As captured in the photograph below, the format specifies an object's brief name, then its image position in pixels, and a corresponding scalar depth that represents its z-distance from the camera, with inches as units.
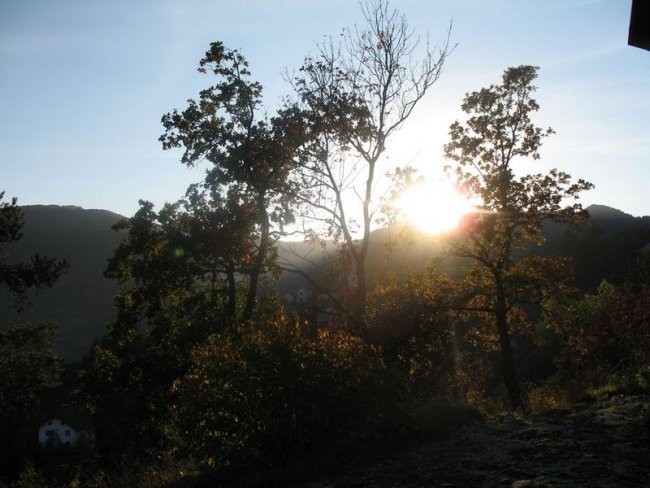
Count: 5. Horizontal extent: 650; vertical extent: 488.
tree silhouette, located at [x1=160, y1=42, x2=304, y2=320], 741.3
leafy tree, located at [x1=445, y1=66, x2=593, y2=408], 706.2
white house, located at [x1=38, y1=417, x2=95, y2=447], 2994.6
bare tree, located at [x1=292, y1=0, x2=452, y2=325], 681.6
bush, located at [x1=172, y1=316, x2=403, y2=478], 324.2
